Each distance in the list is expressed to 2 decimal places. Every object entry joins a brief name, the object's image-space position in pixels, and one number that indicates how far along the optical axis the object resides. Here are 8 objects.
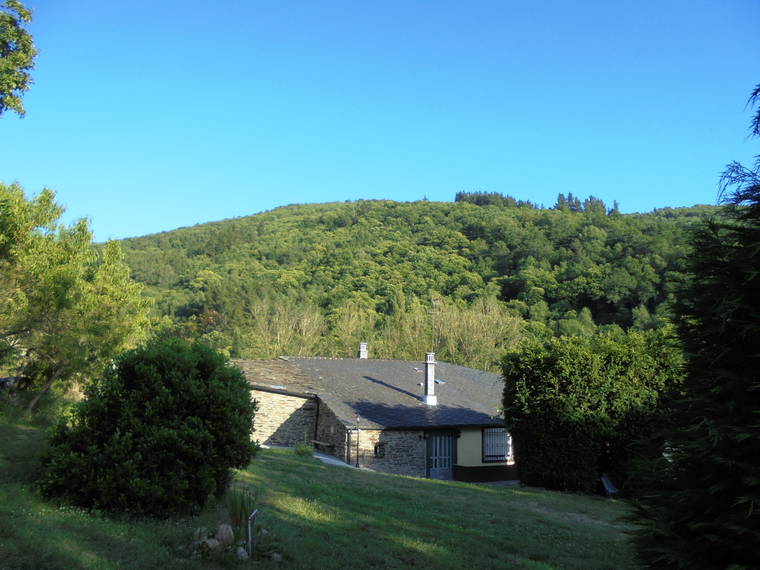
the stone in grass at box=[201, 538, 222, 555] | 6.26
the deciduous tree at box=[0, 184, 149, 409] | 12.77
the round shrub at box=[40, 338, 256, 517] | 7.20
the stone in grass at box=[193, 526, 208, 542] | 6.39
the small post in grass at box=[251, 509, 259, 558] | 6.45
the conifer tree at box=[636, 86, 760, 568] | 4.96
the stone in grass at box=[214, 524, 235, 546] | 6.37
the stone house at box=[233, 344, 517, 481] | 23.25
